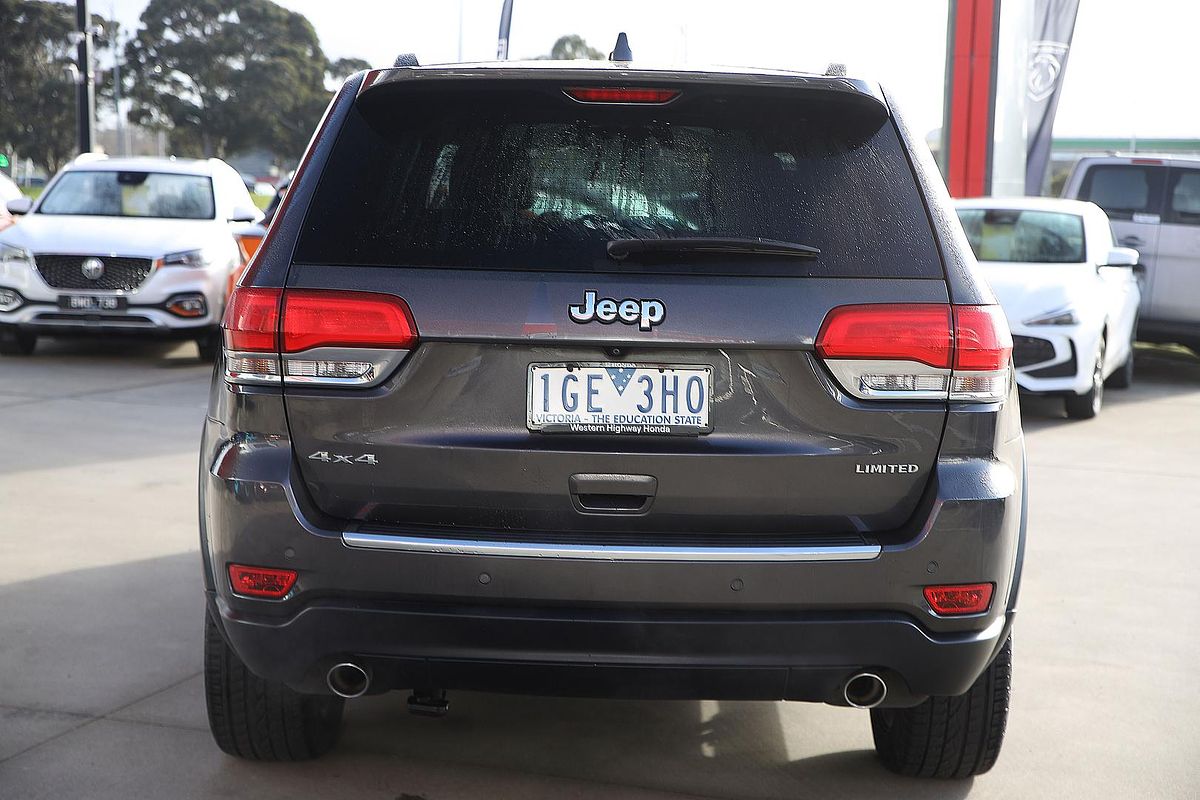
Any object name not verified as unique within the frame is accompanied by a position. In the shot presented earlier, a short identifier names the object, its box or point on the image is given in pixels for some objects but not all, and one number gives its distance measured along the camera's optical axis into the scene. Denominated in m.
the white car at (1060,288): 9.55
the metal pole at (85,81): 22.14
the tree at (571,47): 49.73
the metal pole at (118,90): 73.19
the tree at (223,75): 78.31
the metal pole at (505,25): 15.52
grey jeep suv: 2.70
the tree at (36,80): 61.06
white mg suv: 11.41
